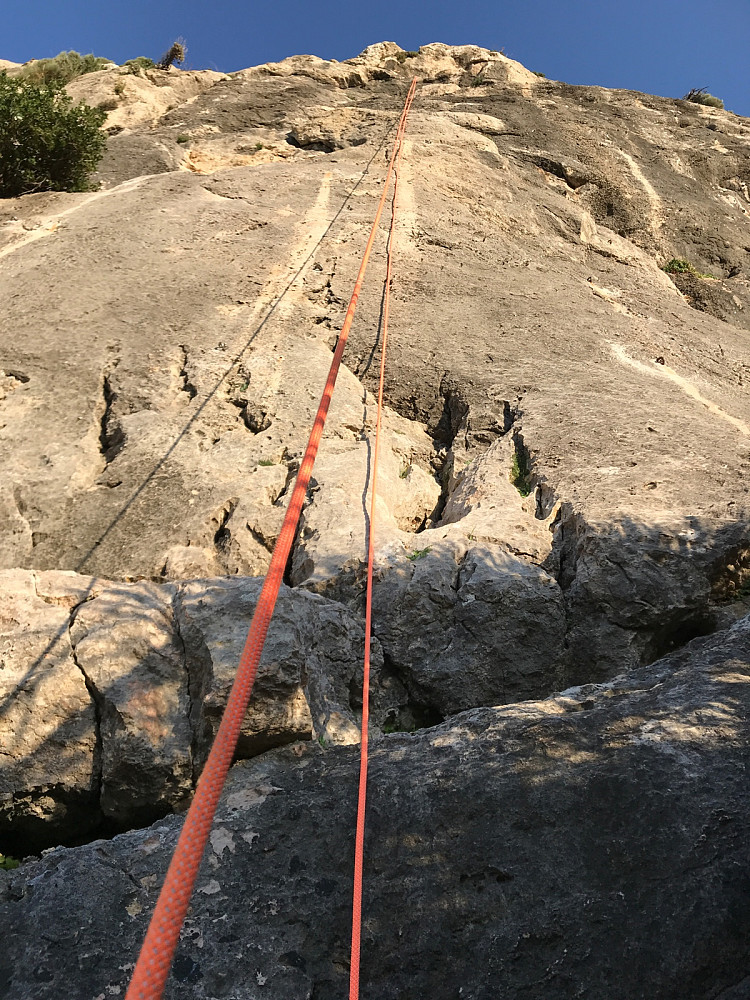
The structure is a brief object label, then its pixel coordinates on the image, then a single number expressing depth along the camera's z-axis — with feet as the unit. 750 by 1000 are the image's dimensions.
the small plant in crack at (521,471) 20.48
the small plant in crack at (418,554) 17.08
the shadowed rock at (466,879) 8.09
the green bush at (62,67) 59.57
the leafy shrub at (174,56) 56.85
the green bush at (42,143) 36.04
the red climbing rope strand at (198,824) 6.53
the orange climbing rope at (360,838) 7.50
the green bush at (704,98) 55.88
